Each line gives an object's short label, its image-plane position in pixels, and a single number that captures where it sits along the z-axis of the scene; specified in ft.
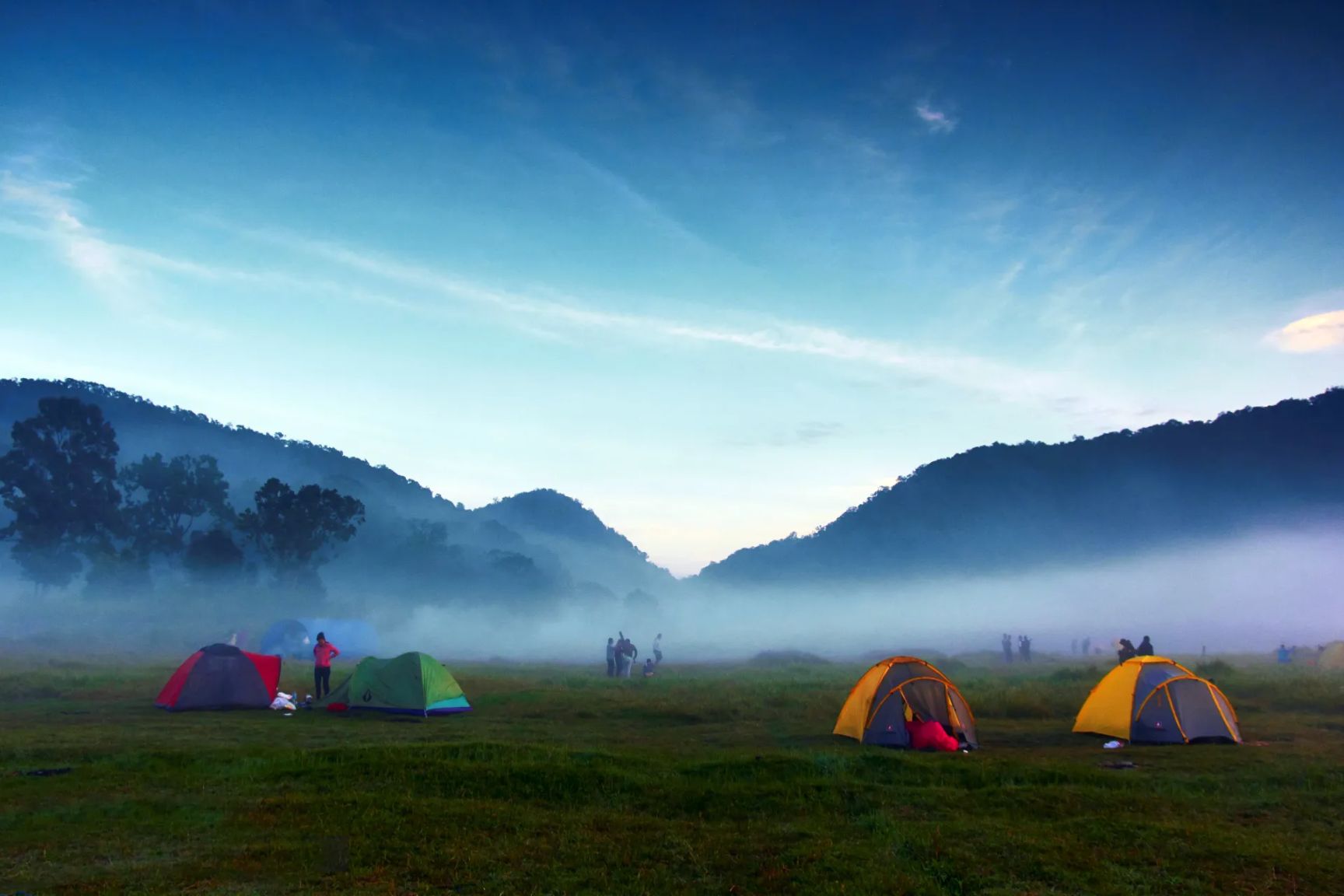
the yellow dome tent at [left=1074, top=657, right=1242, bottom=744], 64.80
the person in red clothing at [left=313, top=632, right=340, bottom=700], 86.12
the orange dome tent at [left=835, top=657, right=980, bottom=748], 63.98
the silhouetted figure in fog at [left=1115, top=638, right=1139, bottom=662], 101.65
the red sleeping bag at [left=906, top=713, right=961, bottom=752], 60.80
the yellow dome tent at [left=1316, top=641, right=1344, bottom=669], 139.95
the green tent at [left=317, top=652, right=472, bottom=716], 78.43
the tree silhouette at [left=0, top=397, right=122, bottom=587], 256.32
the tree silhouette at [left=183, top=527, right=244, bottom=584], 282.77
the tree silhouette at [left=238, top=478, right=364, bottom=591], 283.18
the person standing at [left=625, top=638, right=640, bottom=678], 140.36
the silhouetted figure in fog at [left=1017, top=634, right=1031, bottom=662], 204.66
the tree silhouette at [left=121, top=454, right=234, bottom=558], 284.82
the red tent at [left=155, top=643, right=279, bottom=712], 80.23
